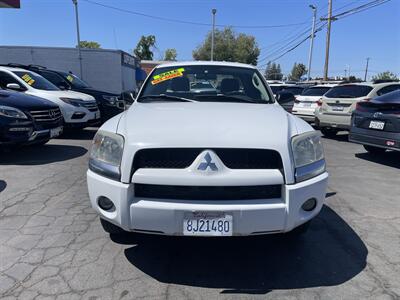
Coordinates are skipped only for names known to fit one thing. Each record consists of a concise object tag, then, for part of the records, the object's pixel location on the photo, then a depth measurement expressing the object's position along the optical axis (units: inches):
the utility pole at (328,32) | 1196.5
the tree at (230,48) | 2301.9
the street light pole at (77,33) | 989.2
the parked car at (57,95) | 376.8
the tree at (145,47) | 2920.8
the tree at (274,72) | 3659.0
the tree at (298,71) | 4092.5
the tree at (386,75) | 2569.4
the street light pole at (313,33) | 1517.0
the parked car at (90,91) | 455.2
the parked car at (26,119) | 257.6
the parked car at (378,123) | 274.1
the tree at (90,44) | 3048.7
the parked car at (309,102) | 505.0
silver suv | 407.2
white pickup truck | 107.7
